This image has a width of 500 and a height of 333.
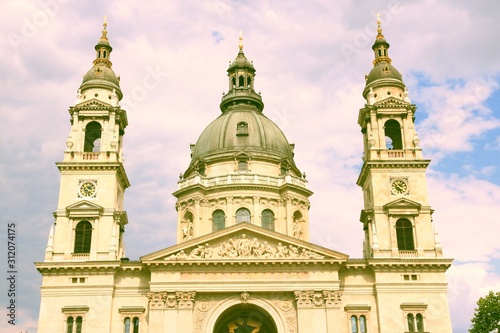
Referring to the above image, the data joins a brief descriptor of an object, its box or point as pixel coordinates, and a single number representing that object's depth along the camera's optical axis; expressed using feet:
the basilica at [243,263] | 146.10
